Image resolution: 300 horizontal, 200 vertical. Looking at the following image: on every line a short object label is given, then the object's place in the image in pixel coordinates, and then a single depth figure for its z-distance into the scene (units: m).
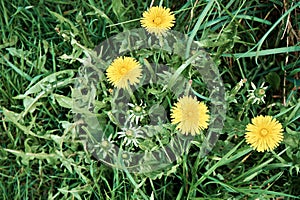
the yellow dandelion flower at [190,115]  0.61
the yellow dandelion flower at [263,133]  0.60
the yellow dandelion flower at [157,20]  0.64
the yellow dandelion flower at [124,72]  0.63
